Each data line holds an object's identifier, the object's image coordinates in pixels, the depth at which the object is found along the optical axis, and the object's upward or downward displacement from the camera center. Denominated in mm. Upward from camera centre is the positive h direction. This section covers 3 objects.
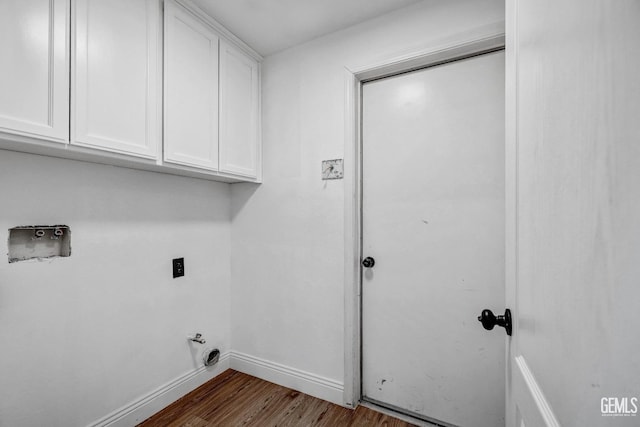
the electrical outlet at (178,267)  1791 -344
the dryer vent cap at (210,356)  1952 -1016
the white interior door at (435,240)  1429 -144
